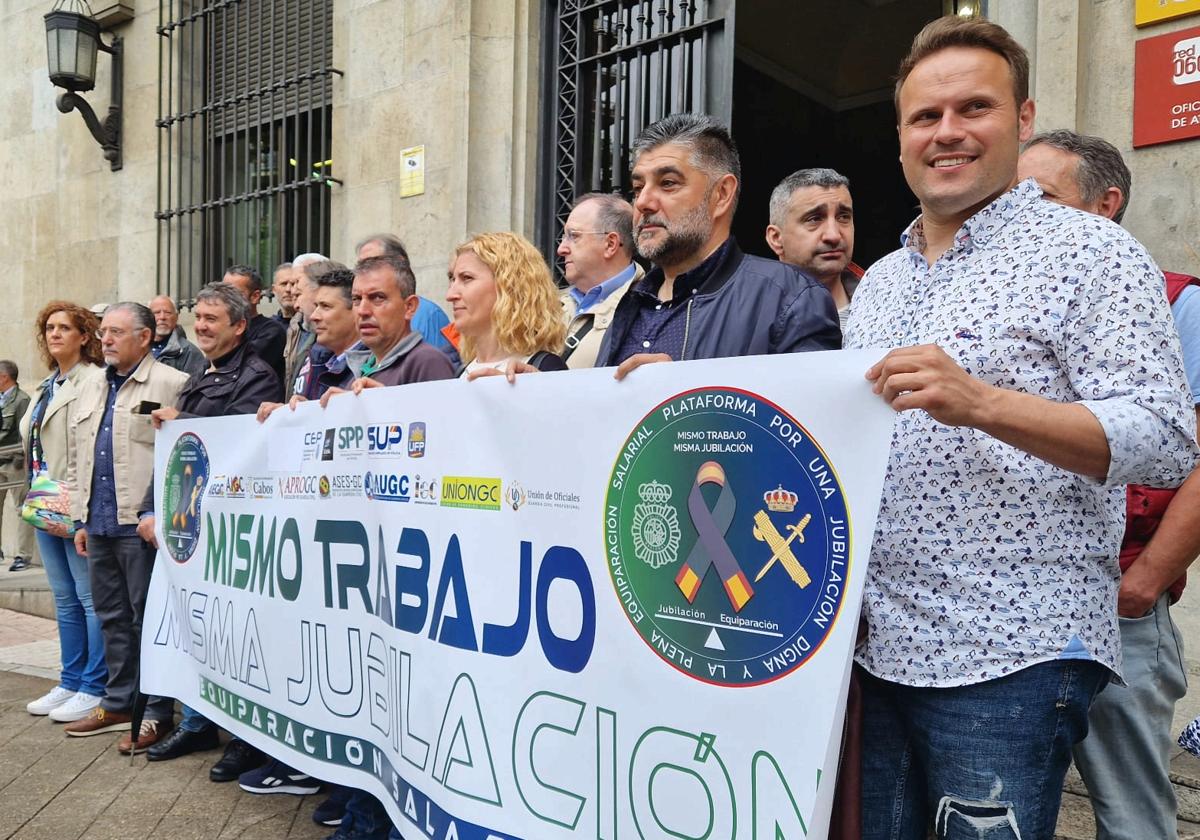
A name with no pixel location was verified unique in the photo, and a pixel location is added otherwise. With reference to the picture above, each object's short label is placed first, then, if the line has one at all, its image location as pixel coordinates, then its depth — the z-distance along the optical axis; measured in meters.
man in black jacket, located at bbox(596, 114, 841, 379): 2.34
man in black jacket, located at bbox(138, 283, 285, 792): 4.36
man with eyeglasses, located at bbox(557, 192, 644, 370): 3.83
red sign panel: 3.84
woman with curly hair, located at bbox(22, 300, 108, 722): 5.02
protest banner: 1.71
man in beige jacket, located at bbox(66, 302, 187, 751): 4.66
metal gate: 5.57
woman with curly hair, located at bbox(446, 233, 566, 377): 3.04
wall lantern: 8.84
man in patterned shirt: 1.48
